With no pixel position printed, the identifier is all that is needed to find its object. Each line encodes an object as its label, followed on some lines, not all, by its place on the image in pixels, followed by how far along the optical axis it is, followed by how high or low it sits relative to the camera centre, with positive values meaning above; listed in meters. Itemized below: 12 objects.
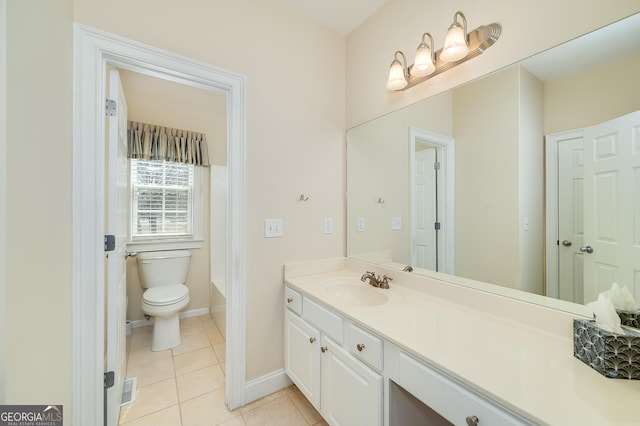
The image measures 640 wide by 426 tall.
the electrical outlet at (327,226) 1.95 -0.10
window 2.79 +0.15
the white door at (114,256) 1.28 -0.23
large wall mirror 0.94 +0.26
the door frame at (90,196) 1.15 +0.08
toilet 2.19 -0.76
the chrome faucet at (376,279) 1.55 -0.43
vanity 0.64 -0.48
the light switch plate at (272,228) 1.68 -0.10
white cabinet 1.05 -0.80
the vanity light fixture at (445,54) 1.20 +0.85
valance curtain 2.63 +0.79
